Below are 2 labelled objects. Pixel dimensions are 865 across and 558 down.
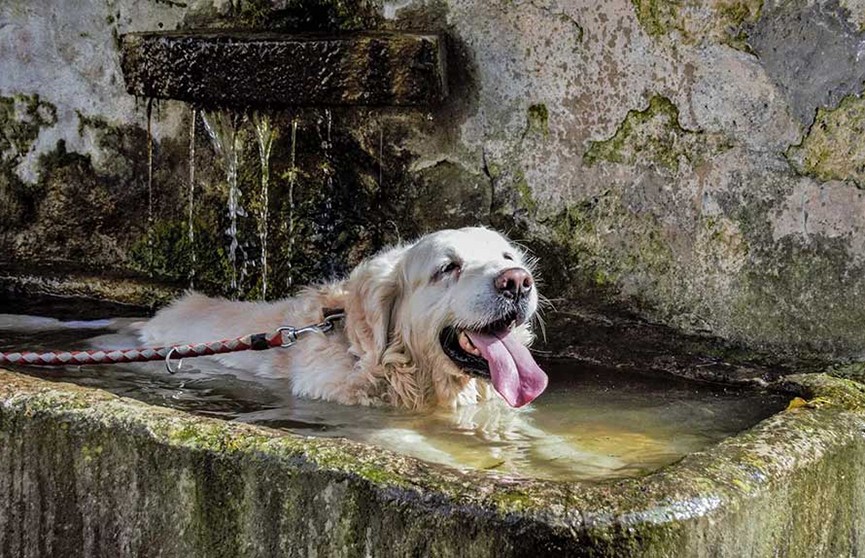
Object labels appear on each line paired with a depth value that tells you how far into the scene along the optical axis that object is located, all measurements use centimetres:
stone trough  287
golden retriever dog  433
